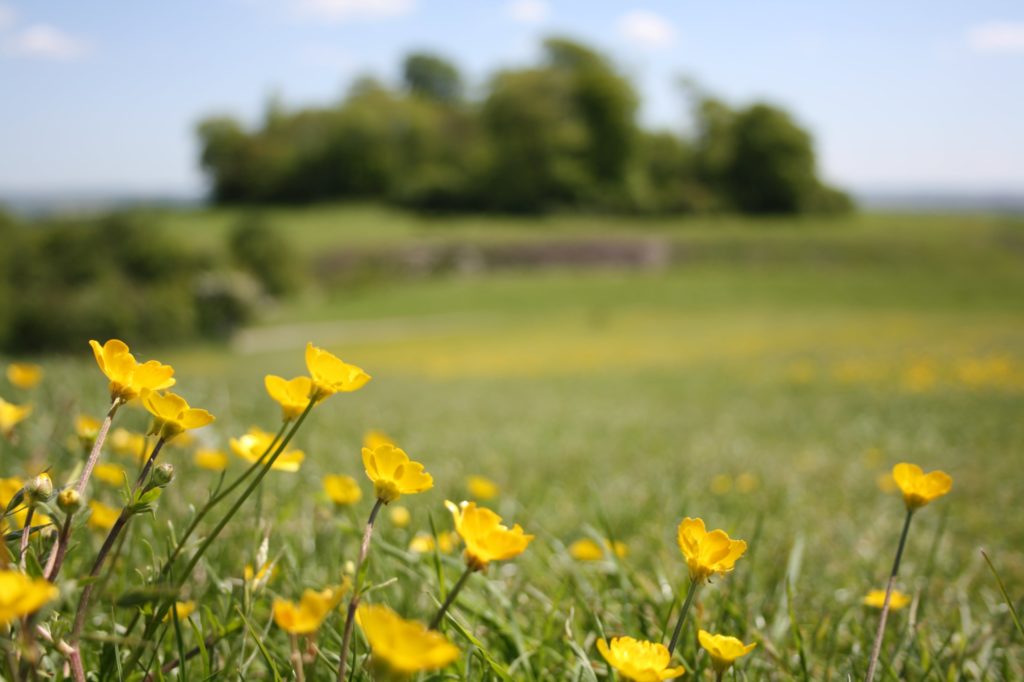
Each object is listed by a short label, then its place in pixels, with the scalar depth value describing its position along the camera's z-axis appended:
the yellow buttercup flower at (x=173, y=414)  0.44
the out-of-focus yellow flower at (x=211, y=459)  0.65
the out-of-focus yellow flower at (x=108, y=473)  0.62
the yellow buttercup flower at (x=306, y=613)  0.40
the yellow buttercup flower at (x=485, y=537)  0.41
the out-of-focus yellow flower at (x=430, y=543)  0.62
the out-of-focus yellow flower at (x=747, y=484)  2.41
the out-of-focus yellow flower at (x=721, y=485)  2.37
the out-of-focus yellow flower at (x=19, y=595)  0.36
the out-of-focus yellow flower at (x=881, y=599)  0.57
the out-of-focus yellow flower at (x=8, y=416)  0.56
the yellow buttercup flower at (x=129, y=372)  0.44
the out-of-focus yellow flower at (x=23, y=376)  0.66
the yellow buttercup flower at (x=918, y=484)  0.49
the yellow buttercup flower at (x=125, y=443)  0.66
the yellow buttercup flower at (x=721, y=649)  0.44
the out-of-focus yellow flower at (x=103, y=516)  0.58
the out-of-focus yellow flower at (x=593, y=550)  0.65
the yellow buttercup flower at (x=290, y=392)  0.45
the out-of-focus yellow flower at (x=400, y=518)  0.72
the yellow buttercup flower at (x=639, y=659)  0.42
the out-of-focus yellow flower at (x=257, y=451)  0.49
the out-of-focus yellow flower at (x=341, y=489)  0.58
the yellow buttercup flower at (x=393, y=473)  0.44
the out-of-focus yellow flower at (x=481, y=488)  0.72
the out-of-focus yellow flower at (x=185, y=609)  0.50
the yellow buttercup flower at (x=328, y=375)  0.44
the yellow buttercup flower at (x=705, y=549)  0.44
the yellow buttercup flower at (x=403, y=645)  0.37
